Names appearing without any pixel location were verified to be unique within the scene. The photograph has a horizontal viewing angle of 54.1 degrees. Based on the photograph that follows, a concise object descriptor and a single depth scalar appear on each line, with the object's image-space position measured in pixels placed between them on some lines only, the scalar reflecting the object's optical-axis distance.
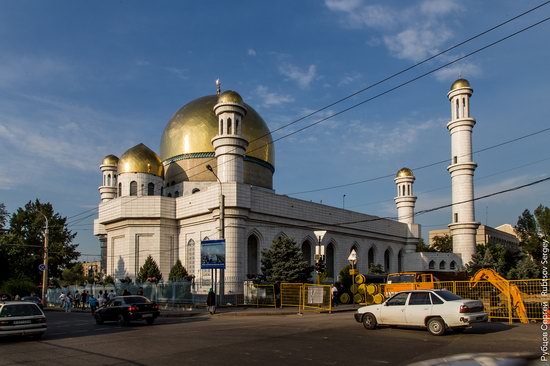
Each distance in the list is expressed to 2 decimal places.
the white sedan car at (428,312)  14.30
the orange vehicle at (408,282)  23.58
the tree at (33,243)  54.84
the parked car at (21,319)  16.05
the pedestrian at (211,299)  28.85
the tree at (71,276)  79.41
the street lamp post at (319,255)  26.27
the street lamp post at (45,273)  39.50
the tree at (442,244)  86.69
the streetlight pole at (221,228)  30.00
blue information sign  29.44
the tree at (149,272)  42.03
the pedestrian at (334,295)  30.66
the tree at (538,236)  52.88
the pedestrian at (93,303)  31.32
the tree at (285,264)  35.75
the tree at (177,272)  40.94
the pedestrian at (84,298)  39.17
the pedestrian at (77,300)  42.13
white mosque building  40.97
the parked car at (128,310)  21.27
